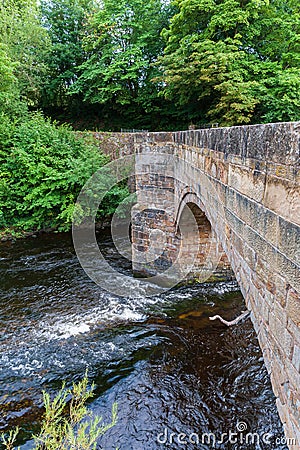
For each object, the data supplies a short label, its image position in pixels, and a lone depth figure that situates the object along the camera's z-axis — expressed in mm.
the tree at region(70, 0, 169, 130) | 14867
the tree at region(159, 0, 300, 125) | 10766
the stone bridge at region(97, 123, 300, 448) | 1756
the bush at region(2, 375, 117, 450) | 2510
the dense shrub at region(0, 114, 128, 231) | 10703
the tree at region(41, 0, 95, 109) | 16953
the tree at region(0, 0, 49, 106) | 13758
